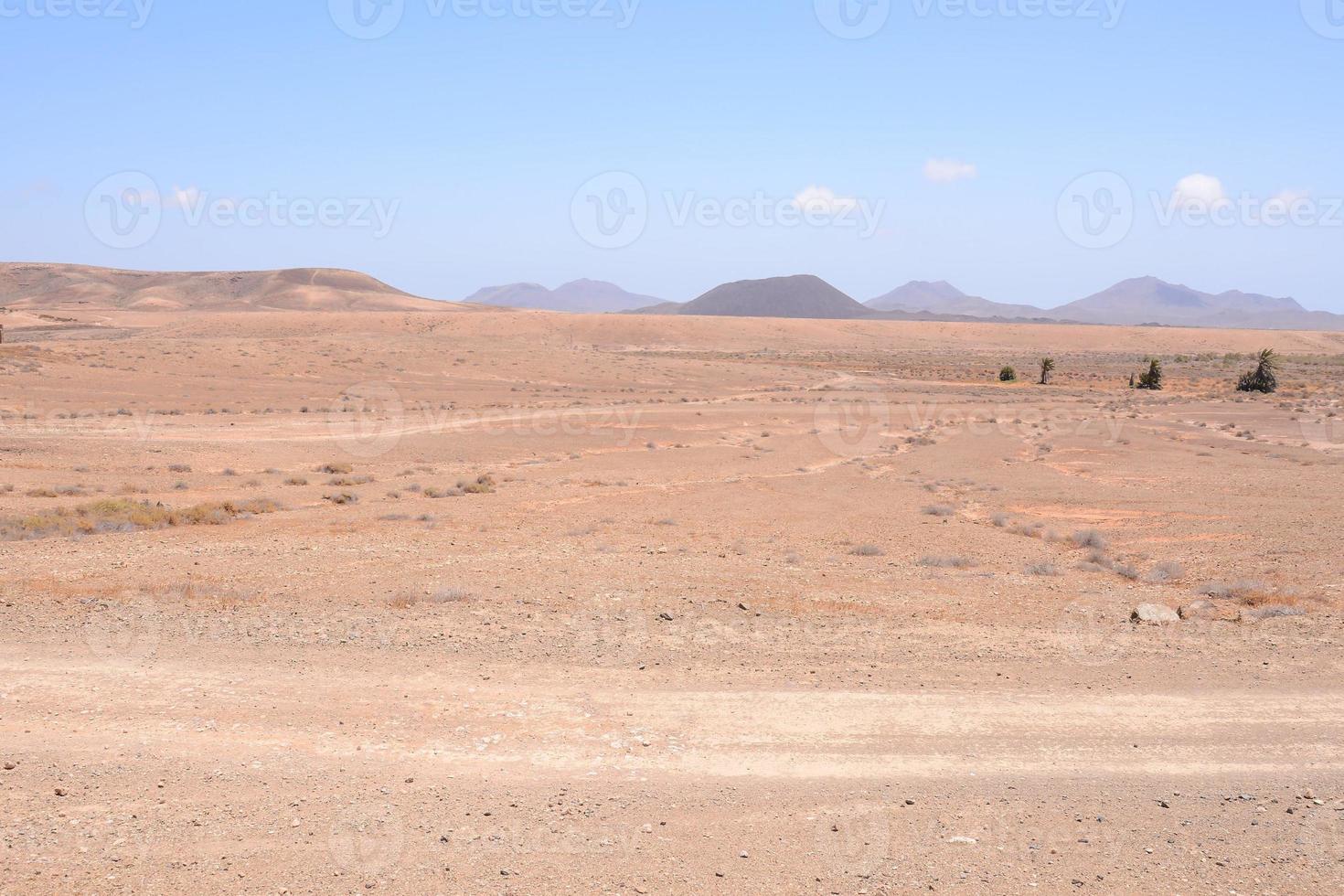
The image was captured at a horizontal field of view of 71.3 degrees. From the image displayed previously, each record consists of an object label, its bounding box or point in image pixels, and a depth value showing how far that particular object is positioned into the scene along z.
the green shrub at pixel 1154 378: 63.94
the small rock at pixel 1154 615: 11.18
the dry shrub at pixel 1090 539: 16.94
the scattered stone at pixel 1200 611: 11.50
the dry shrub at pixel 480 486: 23.66
